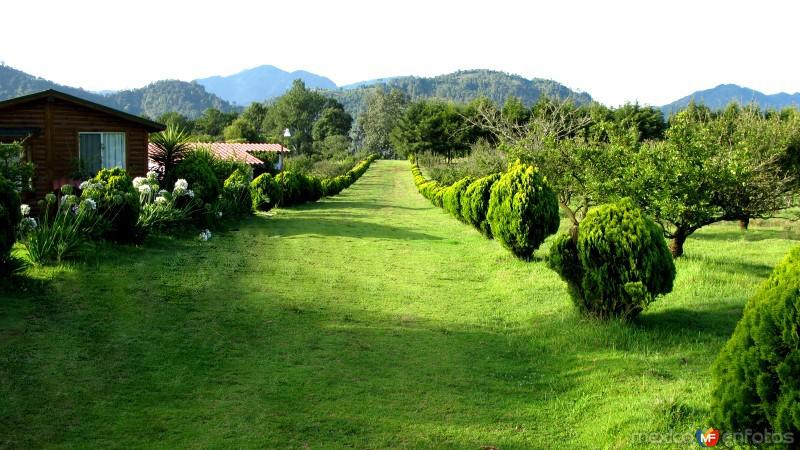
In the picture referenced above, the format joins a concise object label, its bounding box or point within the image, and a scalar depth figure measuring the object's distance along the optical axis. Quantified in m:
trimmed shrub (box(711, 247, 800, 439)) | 3.37
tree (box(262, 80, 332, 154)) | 106.25
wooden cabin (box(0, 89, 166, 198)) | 14.45
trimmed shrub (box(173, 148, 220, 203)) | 14.45
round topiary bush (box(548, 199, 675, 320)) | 6.57
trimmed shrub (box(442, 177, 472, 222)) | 17.52
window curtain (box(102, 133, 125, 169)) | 15.88
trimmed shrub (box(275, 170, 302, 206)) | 21.56
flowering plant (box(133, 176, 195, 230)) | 11.30
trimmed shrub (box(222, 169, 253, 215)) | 16.03
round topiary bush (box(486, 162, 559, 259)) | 10.67
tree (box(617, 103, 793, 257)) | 9.33
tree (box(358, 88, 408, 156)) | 99.31
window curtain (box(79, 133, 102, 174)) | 15.47
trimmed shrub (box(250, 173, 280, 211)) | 19.55
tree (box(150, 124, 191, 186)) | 16.31
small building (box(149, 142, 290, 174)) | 35.97
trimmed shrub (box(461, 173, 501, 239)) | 14.07
